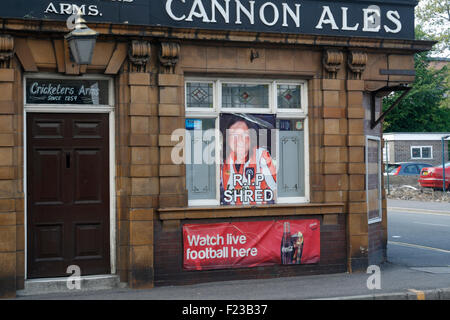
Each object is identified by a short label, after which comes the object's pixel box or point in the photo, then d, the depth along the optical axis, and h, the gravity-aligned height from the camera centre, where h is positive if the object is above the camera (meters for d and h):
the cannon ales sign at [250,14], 8.99 +2.51
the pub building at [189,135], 8.96 +0.63
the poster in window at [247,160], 10.04 +0.23
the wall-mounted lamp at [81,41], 8.20 +1.81
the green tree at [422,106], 48.56 +5.35
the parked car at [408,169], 35.09 +0.21
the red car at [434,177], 28.00 -0.21
